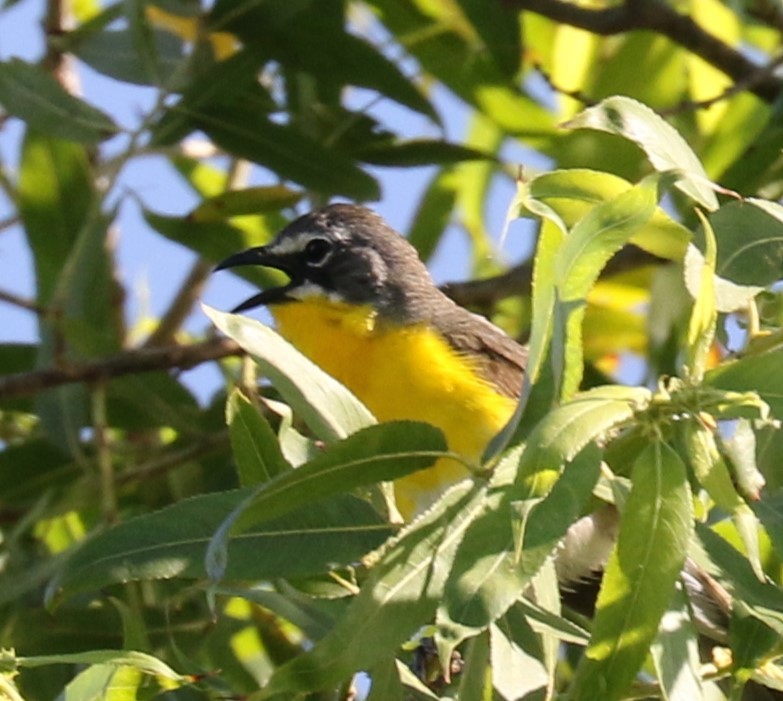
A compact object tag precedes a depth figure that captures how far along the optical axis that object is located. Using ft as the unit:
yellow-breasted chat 25.22
